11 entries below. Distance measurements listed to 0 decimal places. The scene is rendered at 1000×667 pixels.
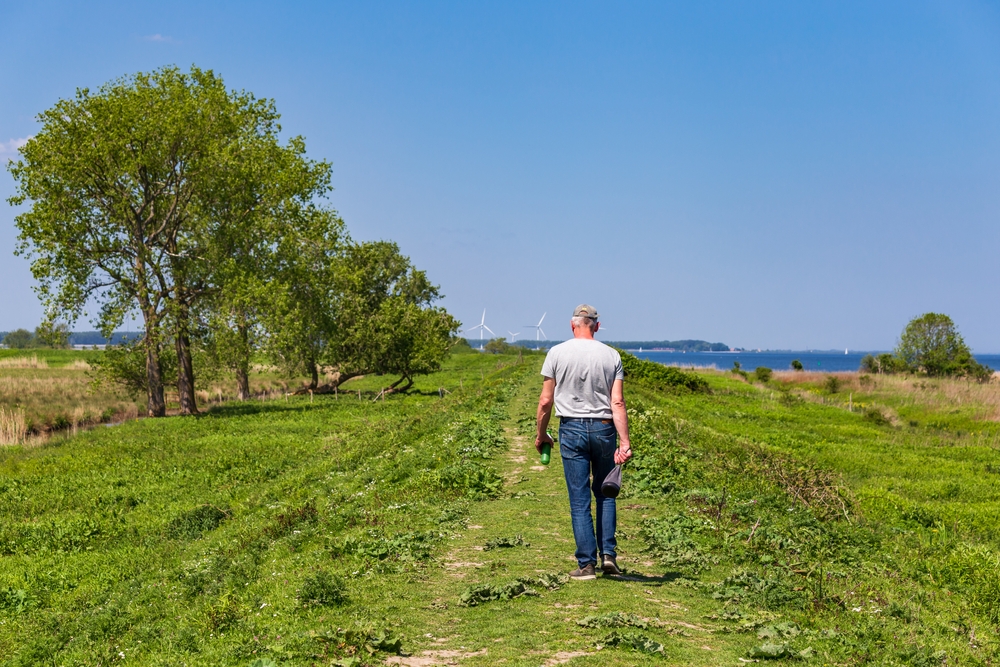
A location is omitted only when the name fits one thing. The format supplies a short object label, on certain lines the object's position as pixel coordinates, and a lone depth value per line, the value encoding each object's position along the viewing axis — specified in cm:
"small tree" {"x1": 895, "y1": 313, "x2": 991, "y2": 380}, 9918
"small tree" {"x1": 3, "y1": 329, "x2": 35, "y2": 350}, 18132
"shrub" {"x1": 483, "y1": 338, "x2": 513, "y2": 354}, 17049
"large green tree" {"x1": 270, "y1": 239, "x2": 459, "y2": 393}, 5300
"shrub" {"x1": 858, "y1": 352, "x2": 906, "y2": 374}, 10259
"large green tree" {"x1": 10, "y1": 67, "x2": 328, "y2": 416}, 4262
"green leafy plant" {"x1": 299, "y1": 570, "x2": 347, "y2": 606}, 1043
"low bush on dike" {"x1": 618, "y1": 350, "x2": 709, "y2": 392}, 5994
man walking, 1031
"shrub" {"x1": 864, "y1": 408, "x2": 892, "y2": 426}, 5009
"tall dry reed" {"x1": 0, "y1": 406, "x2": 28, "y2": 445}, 3841
